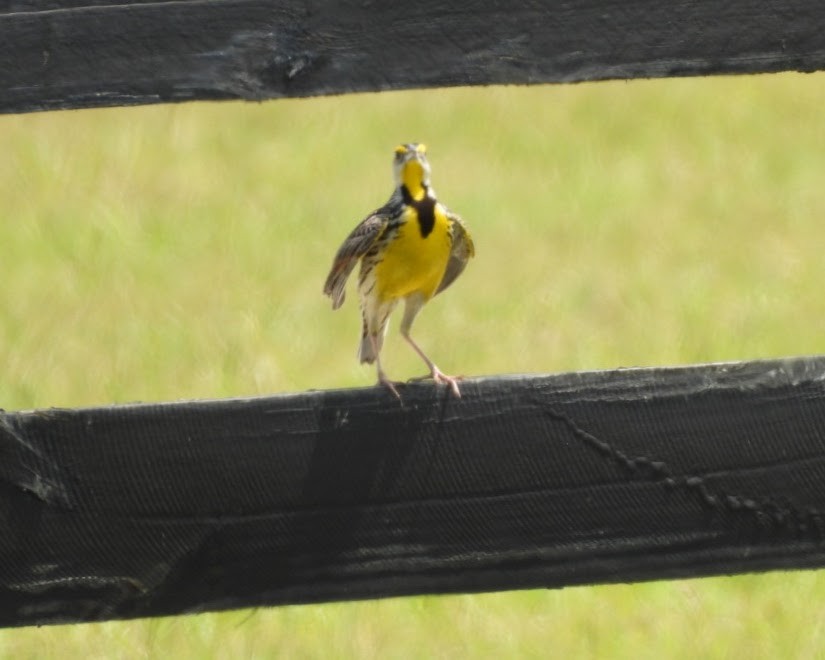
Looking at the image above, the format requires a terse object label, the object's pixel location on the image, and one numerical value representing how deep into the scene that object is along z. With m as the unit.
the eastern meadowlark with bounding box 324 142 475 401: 10.00
